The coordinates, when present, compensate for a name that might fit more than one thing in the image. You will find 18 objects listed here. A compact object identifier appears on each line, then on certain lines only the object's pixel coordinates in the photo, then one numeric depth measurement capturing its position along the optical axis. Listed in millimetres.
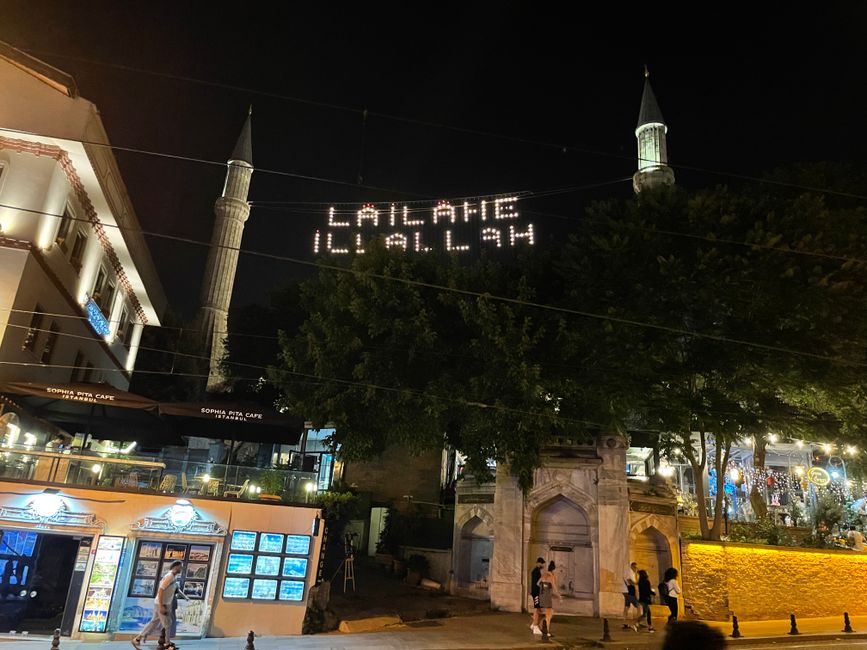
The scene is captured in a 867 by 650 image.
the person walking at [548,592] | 14164
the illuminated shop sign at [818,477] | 24609
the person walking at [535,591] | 14555
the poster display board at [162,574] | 13602
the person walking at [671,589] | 15531
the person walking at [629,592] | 16641
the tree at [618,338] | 17203
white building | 17219
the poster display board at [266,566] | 14359
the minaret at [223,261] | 45500
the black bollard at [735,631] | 14883
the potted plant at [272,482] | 15445
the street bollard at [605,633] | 14445
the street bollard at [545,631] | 14305
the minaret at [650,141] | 50141
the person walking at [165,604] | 11333
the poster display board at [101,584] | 13109
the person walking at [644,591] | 16359
